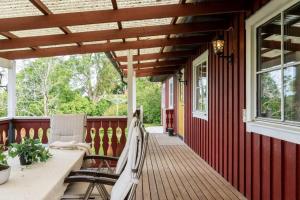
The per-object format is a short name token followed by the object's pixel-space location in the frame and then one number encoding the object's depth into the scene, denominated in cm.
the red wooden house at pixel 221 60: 201
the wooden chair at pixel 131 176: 110
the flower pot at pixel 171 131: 805
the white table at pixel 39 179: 118
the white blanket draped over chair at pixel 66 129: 284
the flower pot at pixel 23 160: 166
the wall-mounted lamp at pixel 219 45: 326
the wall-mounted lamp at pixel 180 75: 684
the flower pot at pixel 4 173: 130
